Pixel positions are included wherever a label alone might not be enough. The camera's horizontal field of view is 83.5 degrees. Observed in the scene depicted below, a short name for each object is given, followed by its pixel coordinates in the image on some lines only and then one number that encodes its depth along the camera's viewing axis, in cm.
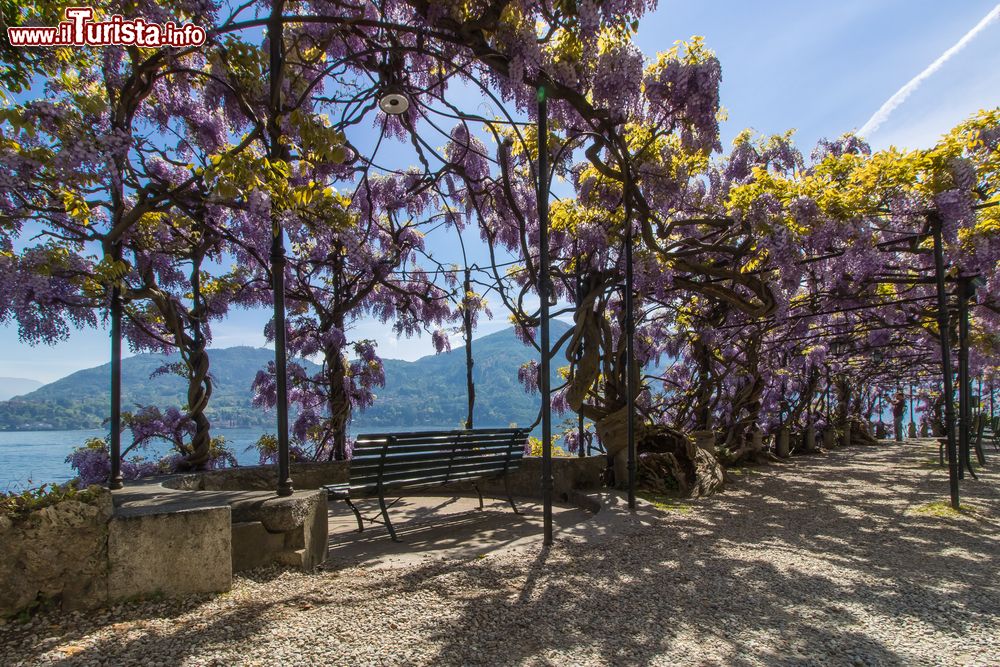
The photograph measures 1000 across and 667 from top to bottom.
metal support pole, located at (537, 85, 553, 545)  369
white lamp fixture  405
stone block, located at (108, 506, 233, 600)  250
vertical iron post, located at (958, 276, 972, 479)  694
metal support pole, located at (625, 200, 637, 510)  503
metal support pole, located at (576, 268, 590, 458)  662
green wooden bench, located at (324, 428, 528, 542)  388
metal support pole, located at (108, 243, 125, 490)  362
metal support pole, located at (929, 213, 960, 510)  520
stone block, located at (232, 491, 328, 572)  300
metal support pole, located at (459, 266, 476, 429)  733
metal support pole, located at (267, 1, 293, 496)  326
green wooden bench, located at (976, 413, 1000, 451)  924
